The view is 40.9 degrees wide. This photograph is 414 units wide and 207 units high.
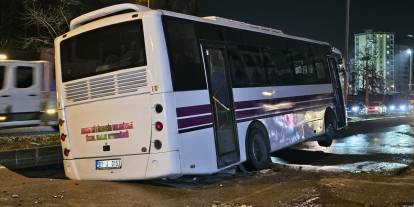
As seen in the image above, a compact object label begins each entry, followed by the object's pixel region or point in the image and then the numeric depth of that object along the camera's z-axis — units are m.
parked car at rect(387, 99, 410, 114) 52.97
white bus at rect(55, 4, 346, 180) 9.12
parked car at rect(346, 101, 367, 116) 45.80
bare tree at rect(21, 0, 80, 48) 24.77
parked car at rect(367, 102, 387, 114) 46.50
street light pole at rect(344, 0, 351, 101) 33.00
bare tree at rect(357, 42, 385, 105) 67.23
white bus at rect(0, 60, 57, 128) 18.13
